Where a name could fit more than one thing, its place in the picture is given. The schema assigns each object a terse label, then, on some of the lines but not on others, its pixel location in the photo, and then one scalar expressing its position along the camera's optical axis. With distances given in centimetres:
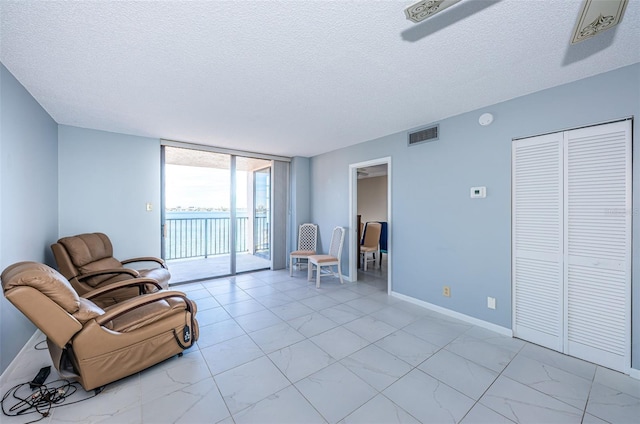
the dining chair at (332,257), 424
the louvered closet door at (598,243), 198
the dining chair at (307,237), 526
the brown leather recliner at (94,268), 264
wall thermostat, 274
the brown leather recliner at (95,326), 150
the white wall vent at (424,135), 318
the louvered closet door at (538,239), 230
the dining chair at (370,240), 535
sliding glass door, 479
